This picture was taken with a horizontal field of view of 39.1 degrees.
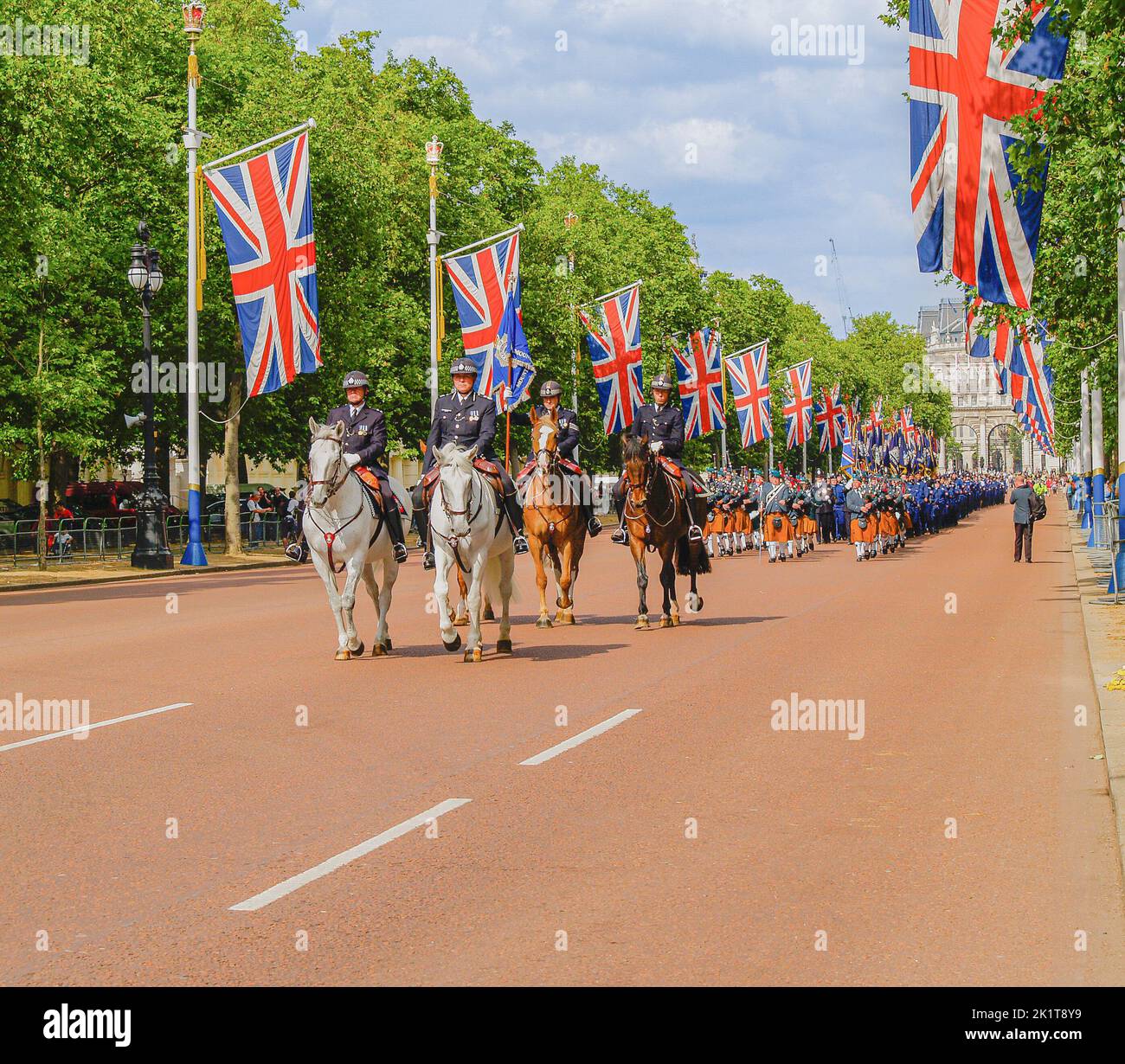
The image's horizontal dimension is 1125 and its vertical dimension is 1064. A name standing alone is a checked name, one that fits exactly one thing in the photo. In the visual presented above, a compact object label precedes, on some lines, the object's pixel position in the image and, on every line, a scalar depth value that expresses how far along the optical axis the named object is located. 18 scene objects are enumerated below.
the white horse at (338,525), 14.94
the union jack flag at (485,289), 40.12
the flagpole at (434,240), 46.53
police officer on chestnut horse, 18.45
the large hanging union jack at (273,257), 30.95
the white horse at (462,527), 15.00
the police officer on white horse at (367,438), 15.79
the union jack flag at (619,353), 46.78
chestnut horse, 18.58
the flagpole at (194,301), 35.56
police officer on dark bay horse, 19.23
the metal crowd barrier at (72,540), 38.25
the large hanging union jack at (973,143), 15.05
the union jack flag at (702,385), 54.88
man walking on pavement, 38.94
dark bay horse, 18.84
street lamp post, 35.31
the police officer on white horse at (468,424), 16.02
